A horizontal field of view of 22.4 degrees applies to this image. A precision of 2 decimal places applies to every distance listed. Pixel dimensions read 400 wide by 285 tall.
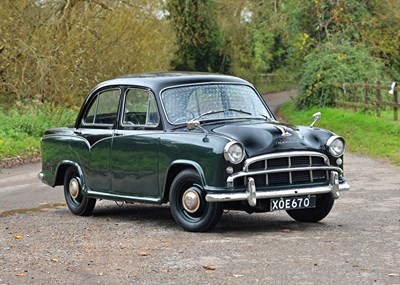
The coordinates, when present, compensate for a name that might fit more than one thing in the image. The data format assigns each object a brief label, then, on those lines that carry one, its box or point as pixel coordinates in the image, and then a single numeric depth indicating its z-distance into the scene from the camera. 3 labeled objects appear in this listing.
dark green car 10.16
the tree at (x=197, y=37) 51.47
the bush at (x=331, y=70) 38.41
